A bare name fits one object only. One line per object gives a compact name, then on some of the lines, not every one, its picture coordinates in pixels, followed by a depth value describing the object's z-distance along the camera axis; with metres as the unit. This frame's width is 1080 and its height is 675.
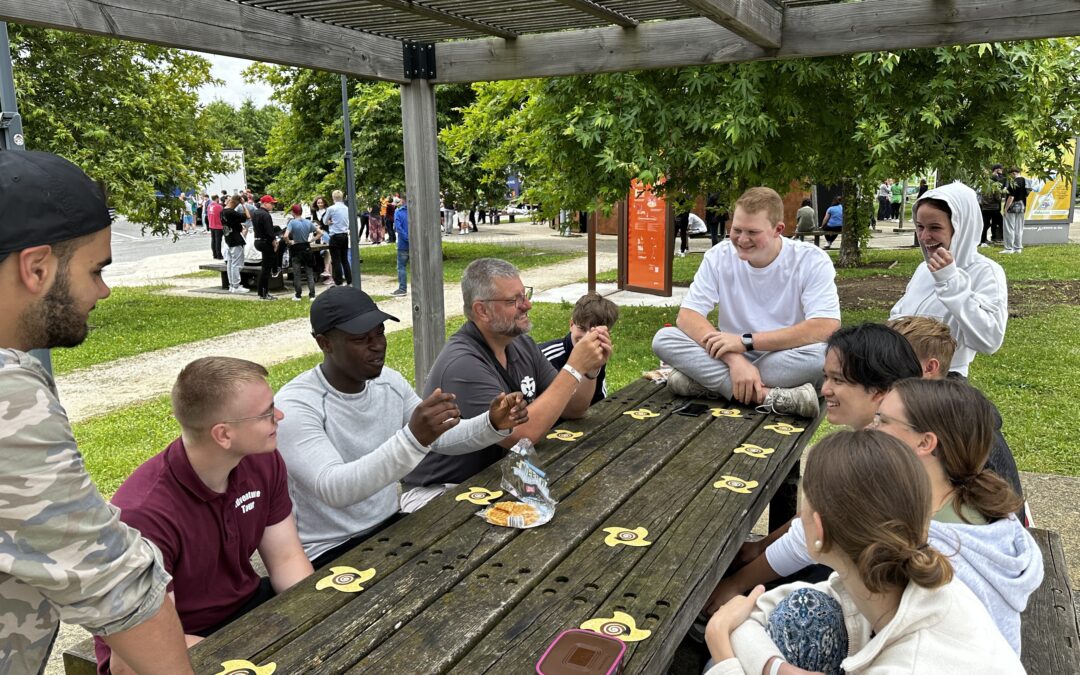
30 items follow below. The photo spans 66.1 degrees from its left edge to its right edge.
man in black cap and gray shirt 2.59
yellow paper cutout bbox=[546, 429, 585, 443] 3.46
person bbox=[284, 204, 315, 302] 14.44
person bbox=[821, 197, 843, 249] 19.42
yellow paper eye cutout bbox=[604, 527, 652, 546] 2.40
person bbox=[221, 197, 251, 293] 15.60
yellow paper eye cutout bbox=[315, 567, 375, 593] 2.12
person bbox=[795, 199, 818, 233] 18.64
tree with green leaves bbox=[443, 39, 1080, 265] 7.38
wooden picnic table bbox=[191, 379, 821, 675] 1.83
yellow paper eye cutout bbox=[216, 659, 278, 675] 1.75
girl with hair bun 1.61
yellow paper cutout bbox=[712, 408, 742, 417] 3.87
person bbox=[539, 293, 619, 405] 4.15
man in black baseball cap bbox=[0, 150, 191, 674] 1.30
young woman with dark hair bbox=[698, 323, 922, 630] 2.82
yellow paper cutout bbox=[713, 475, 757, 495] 2.85
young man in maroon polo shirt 2.17
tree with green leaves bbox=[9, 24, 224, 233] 11.31
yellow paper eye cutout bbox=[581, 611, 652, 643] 1.88
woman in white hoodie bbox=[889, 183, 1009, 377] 3.93
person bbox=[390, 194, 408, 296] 15.08
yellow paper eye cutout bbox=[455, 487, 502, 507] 2.71
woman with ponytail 2.05
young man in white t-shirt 4.04
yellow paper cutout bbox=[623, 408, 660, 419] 3.81
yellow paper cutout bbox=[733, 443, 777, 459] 3.23
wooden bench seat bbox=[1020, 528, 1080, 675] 2.37
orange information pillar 12.00
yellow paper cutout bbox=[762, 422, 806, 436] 3.55
